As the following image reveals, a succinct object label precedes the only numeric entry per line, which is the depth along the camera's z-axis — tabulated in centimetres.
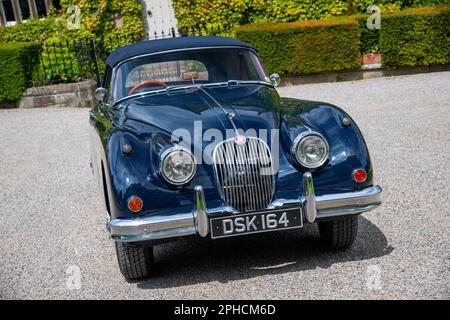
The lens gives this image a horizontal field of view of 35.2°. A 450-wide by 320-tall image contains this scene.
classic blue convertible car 475
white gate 1877
